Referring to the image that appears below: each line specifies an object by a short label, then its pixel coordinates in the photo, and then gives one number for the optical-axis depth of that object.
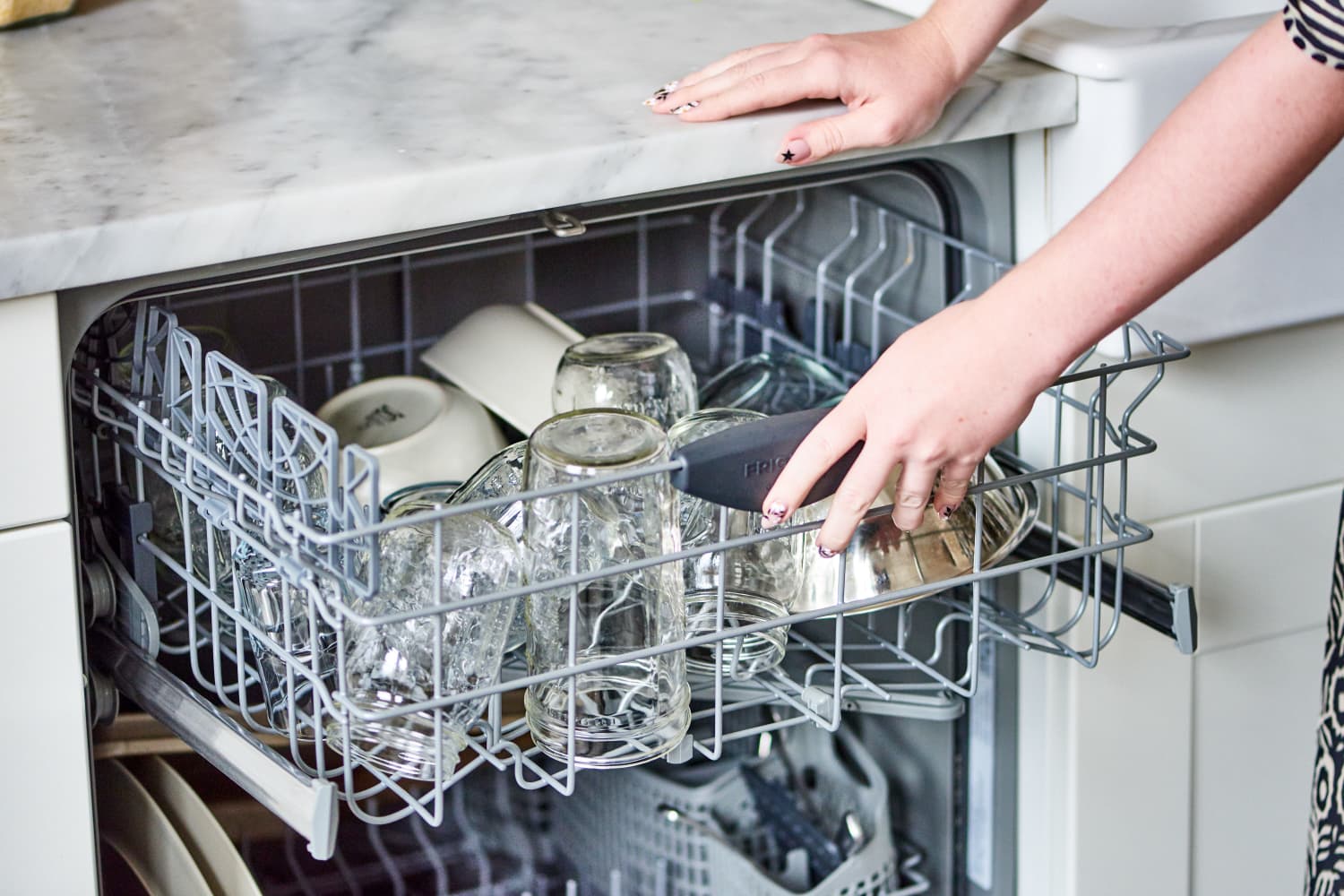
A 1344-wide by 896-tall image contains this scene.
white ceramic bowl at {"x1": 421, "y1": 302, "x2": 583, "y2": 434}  1.78
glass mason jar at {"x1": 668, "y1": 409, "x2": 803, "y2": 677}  1.59
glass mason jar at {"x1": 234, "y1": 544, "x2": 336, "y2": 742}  1.53
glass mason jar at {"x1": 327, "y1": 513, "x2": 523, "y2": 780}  1.51
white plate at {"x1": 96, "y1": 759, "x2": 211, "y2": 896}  1.57
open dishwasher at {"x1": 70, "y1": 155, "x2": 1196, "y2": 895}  1.47
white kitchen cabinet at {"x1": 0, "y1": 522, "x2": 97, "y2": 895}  1.50
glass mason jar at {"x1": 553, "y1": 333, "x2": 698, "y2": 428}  1.68
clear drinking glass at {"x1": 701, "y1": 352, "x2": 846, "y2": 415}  1.76
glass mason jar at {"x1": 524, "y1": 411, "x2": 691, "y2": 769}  1.52
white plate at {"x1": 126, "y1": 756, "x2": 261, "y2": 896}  1.58
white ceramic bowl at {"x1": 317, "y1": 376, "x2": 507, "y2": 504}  1.71
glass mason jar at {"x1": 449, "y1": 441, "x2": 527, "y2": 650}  1.61
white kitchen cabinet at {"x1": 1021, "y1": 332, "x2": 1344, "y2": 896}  1.73
